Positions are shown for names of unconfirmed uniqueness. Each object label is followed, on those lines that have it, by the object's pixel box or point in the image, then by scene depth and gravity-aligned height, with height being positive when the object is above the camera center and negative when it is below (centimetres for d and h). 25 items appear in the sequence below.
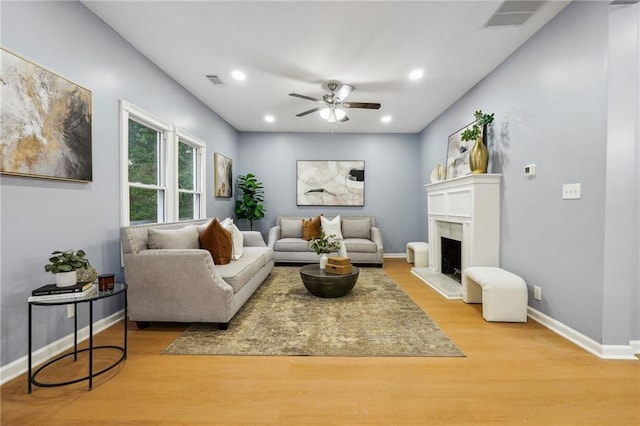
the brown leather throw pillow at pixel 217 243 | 315 -40
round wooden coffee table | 320 -85
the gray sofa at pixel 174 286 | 246 -70
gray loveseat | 514 -71
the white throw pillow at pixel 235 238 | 350 -39
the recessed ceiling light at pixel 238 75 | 342 +164
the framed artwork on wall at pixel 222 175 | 500 +60
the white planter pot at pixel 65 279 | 176 -45
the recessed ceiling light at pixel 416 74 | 339 +165
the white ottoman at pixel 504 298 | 267 -84
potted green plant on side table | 175 -38
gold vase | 331 +61
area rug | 219 -108
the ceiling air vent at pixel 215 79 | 354 +164
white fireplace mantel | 325 -9
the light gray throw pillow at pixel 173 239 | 272 -32
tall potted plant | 580 +16
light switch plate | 226 +15
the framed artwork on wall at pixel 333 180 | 618 +62
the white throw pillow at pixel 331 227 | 546 -37
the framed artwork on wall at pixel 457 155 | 396 +81
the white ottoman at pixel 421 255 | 503 -82
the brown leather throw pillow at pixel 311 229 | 546 -40
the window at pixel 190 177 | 409 +46
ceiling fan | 363 +143
